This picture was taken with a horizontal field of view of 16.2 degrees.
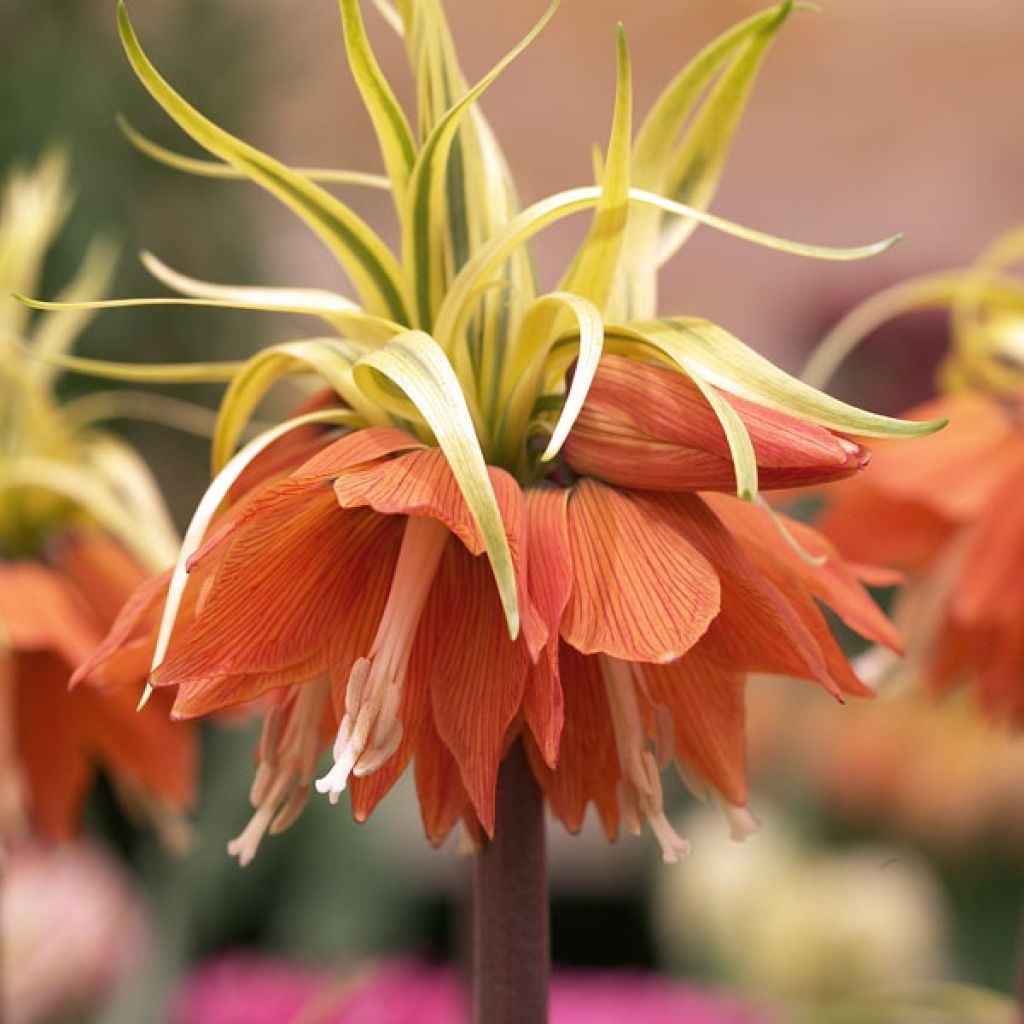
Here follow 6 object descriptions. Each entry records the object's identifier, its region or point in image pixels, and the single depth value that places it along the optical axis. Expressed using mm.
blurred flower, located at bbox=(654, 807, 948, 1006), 1544
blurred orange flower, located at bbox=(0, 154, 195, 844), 766
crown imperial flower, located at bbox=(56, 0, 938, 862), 574
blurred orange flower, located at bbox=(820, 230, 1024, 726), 739
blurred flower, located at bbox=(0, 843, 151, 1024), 1131
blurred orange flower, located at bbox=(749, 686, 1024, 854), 1896
